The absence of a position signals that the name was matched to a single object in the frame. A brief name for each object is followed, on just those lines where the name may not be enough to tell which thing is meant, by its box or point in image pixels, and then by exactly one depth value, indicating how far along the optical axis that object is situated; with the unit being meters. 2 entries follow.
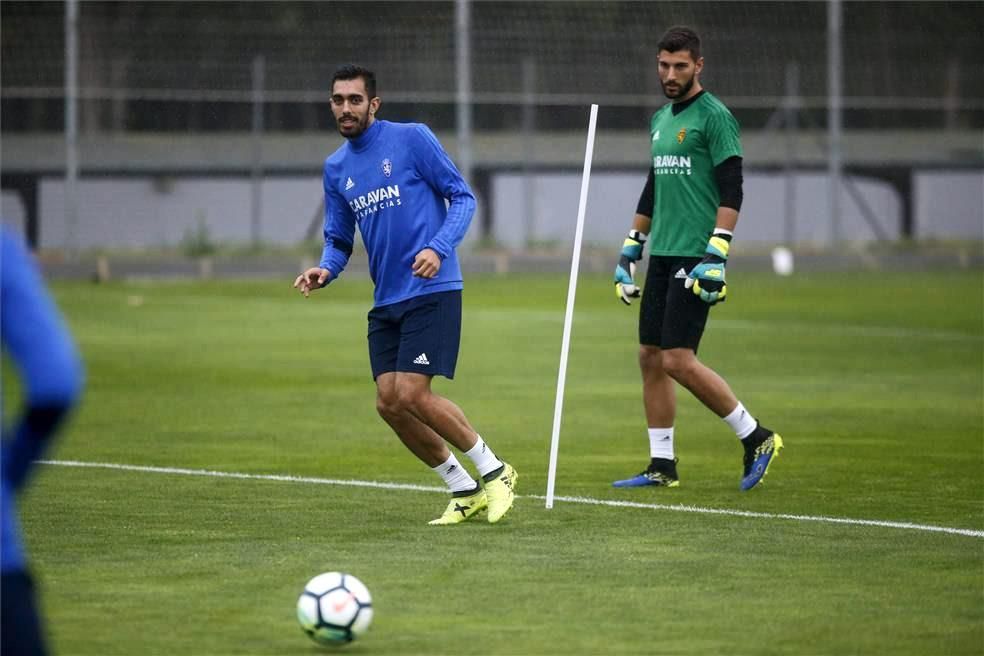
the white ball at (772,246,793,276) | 68.37
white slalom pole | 19.05
